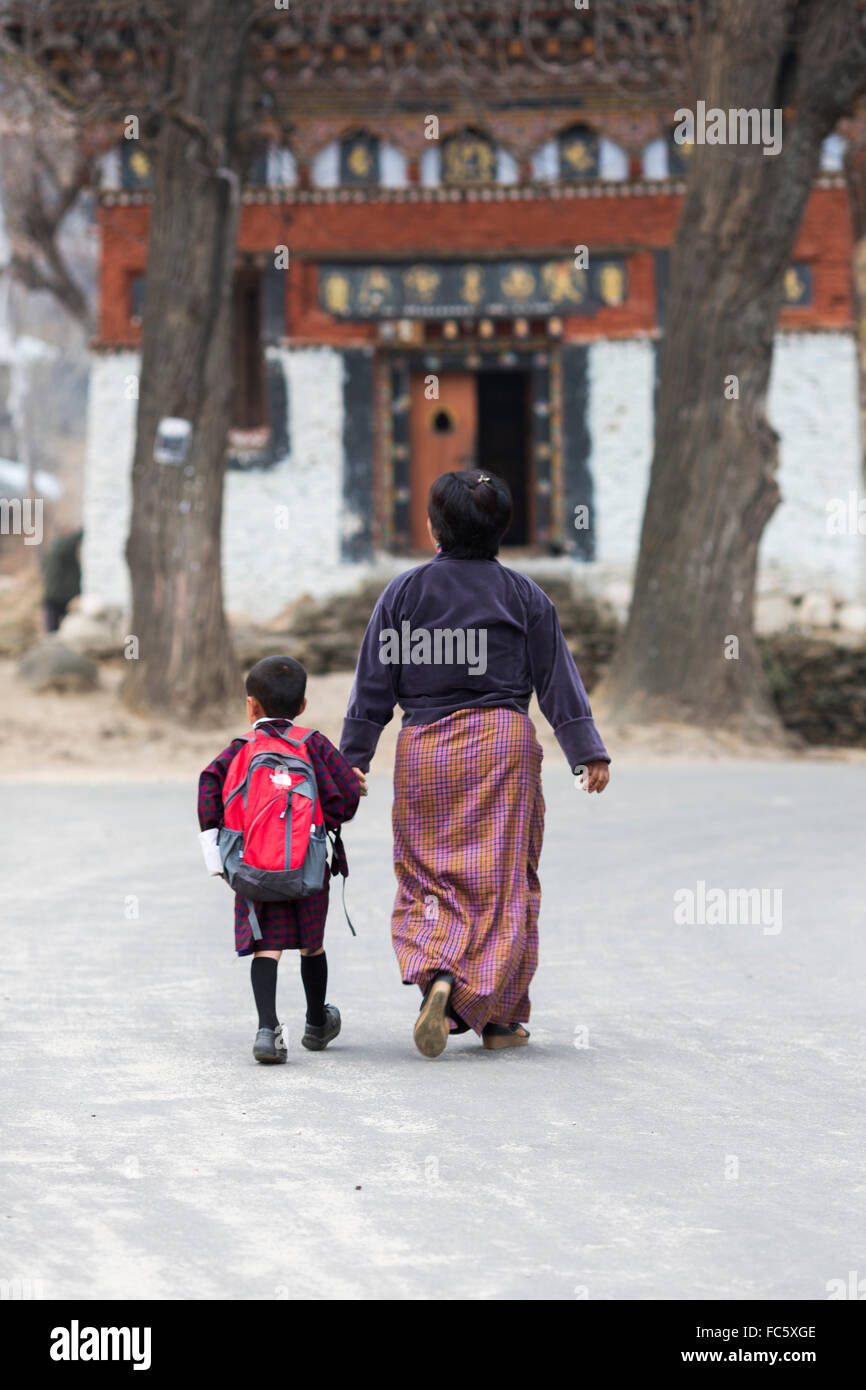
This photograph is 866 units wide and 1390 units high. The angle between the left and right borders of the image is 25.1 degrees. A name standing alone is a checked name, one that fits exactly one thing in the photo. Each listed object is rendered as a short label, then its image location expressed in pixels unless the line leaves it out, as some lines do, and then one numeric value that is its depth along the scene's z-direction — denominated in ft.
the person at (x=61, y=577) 81.76
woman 18.88
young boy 18.65
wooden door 76.54
